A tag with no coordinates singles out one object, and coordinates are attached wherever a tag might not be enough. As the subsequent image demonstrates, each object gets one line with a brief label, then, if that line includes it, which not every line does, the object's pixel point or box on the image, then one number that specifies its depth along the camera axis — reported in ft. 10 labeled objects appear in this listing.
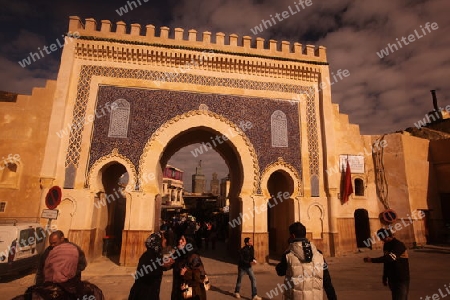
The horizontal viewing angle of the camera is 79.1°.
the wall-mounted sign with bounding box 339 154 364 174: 35.17
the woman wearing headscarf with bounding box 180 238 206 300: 10.43
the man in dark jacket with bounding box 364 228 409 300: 11.48
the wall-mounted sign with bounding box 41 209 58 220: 18.78
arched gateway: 28.81
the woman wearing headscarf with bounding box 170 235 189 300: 10.97
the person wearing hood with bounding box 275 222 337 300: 8.68
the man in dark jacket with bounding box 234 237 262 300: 18.30
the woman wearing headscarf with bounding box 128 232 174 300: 10.05
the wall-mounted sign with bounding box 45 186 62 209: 19.60
